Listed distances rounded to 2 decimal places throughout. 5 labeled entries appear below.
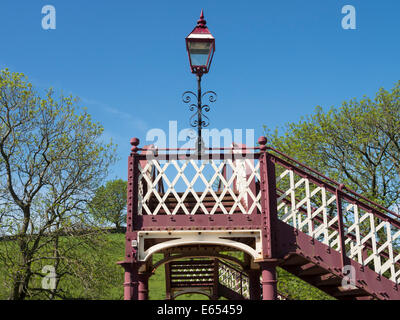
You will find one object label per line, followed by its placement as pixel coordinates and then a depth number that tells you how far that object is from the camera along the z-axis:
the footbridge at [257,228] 8.73
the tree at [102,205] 21.91
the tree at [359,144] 22.92
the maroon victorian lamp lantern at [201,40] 9.80
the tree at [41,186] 19.62
